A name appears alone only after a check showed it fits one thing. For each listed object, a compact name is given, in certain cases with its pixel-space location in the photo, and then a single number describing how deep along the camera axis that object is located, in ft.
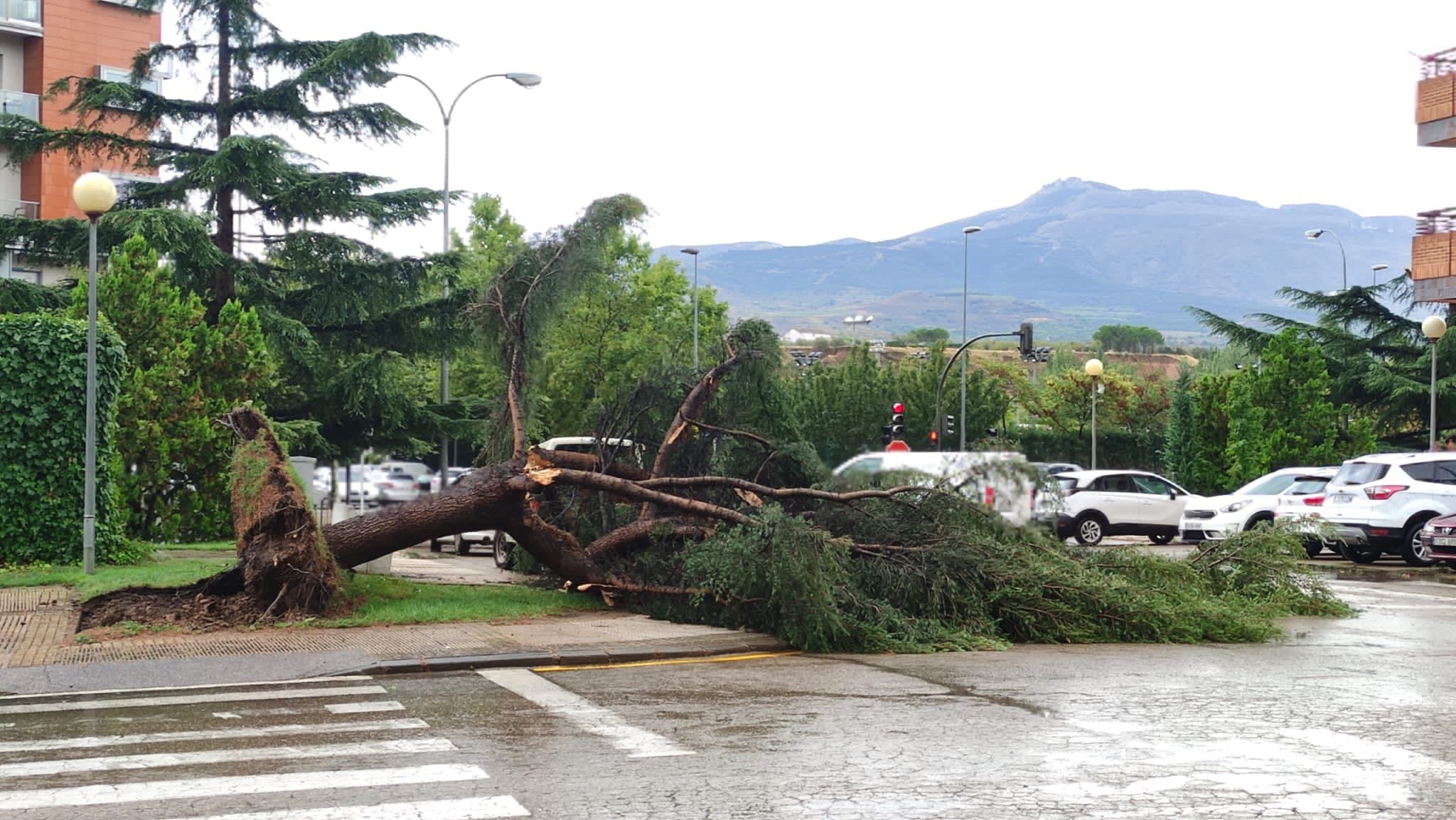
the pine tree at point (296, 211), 97.14
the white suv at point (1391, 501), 75.25
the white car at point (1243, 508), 85.10
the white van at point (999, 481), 44.47
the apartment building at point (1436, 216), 105.60
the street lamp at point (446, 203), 90.02
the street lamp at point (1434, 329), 98.32
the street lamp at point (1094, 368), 124.77
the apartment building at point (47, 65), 138.10
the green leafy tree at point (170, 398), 67.92
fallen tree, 40.19
